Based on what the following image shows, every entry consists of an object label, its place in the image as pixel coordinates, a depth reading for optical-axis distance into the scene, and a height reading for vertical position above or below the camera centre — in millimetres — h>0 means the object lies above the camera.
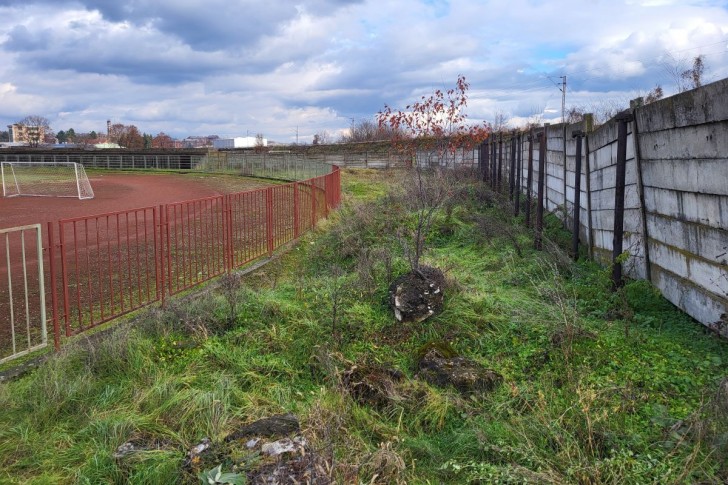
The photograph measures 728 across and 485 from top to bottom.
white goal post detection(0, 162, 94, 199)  24192 +252
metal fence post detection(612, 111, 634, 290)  5816 -282
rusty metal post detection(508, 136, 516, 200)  13078 +88
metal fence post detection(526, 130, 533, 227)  10011 -300
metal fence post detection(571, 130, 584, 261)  7595 -240
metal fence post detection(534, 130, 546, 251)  8375 -510
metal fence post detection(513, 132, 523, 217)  11750 +101
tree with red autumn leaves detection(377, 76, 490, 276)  11095 +1069
